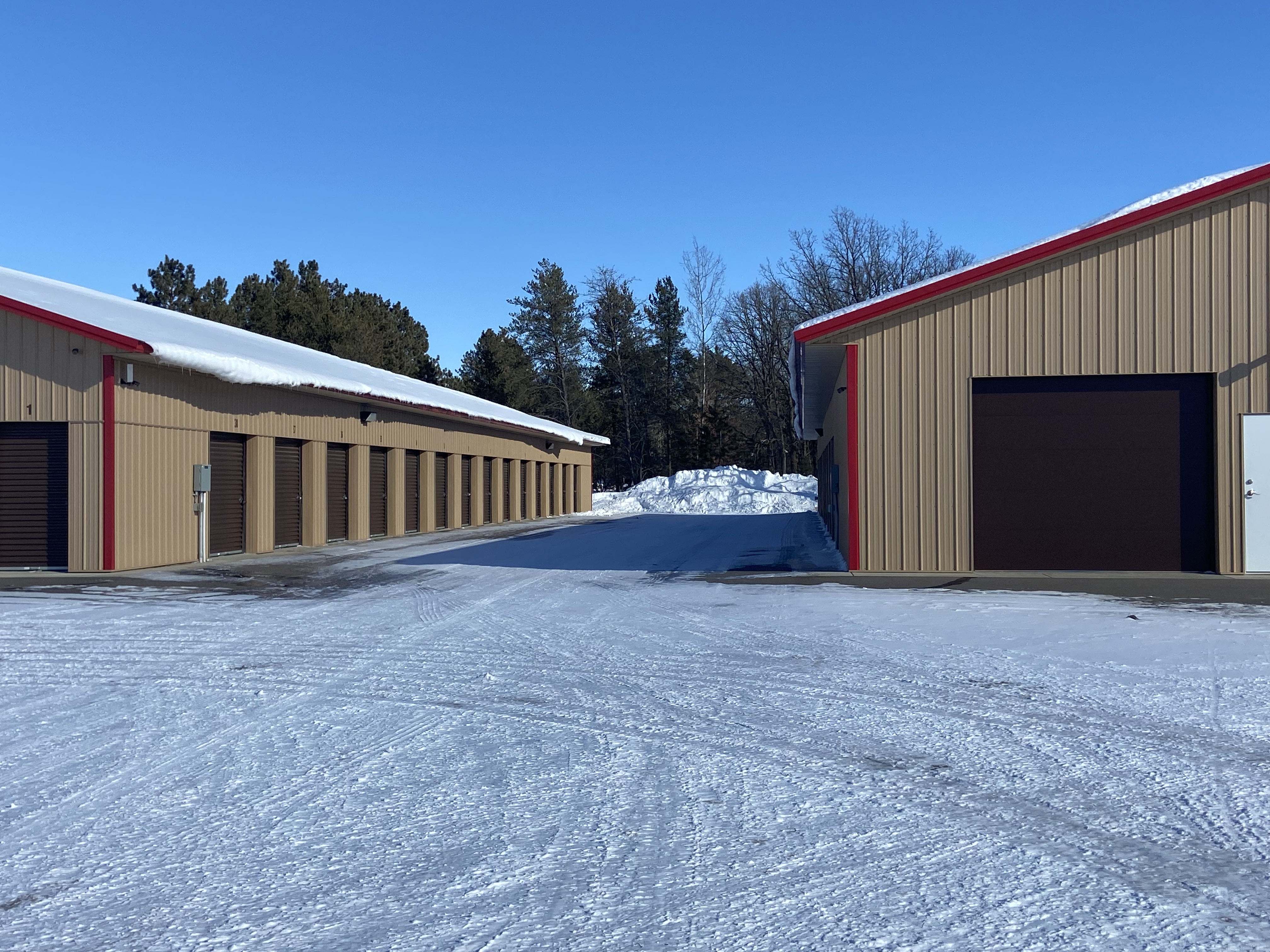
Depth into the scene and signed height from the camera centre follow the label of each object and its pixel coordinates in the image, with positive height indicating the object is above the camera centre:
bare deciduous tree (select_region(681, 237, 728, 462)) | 65.19 +8.44
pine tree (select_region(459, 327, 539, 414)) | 59.66 +6.61
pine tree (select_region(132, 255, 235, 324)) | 49.59 +9.29
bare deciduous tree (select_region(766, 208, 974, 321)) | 53.38 +11.11
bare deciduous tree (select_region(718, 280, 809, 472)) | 62.06 +8.16
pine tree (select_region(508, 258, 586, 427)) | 67.38 +10.17
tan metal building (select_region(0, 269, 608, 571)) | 16.02 +0.93
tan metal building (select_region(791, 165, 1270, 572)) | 14.47 +1.24
